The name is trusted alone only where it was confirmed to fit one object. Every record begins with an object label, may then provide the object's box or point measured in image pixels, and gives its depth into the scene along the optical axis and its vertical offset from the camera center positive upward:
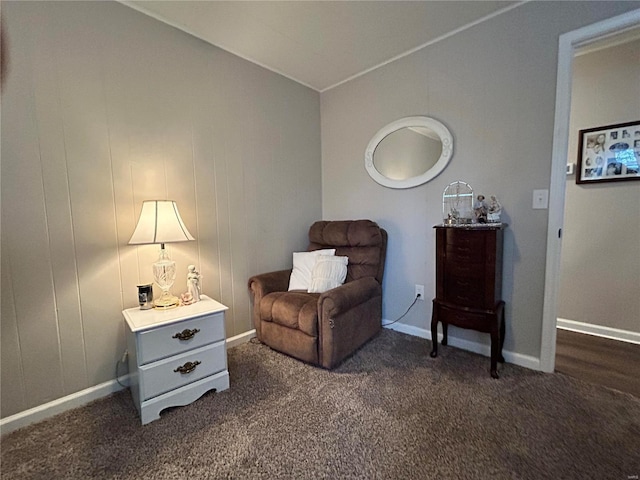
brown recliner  1.89 -0.64
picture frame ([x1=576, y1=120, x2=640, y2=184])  2.22 +0.47
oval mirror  2.22 +0.52
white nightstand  1.47 -0.76
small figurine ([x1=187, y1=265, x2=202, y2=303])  1.86 -0.43
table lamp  1.61 -0.09
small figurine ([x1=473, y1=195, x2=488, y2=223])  1.90 +0.02
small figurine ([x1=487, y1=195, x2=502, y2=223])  1.88 +0.01
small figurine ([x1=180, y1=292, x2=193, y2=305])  1.81 -0.52
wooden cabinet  1.77 -0.44
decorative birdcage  2.11 +0.09
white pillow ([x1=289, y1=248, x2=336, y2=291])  2.39 -0.45
